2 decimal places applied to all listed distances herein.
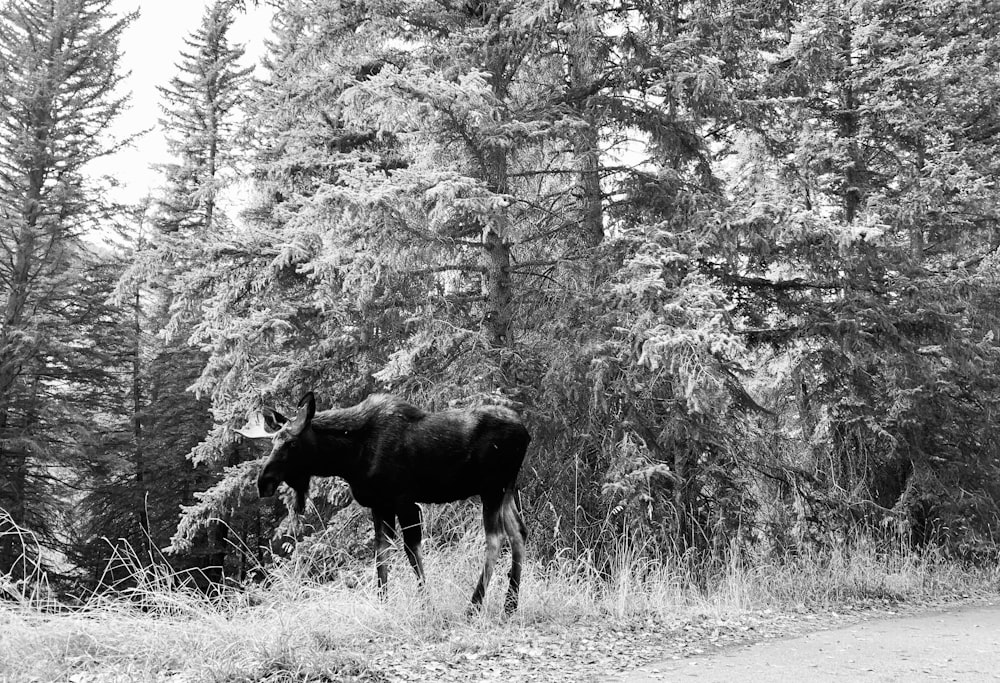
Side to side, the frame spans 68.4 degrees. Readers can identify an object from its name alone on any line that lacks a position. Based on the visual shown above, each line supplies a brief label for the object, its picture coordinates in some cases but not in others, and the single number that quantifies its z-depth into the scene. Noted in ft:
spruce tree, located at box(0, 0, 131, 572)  61.11
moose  20.45
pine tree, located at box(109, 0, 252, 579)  66.59
